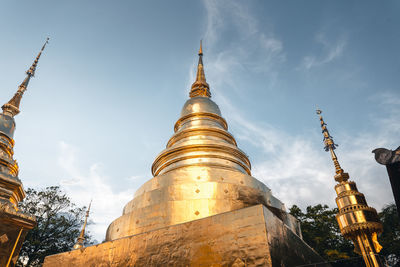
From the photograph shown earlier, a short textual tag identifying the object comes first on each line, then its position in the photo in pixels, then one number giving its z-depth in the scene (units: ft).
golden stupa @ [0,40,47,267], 26.68
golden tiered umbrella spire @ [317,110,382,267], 16.65
